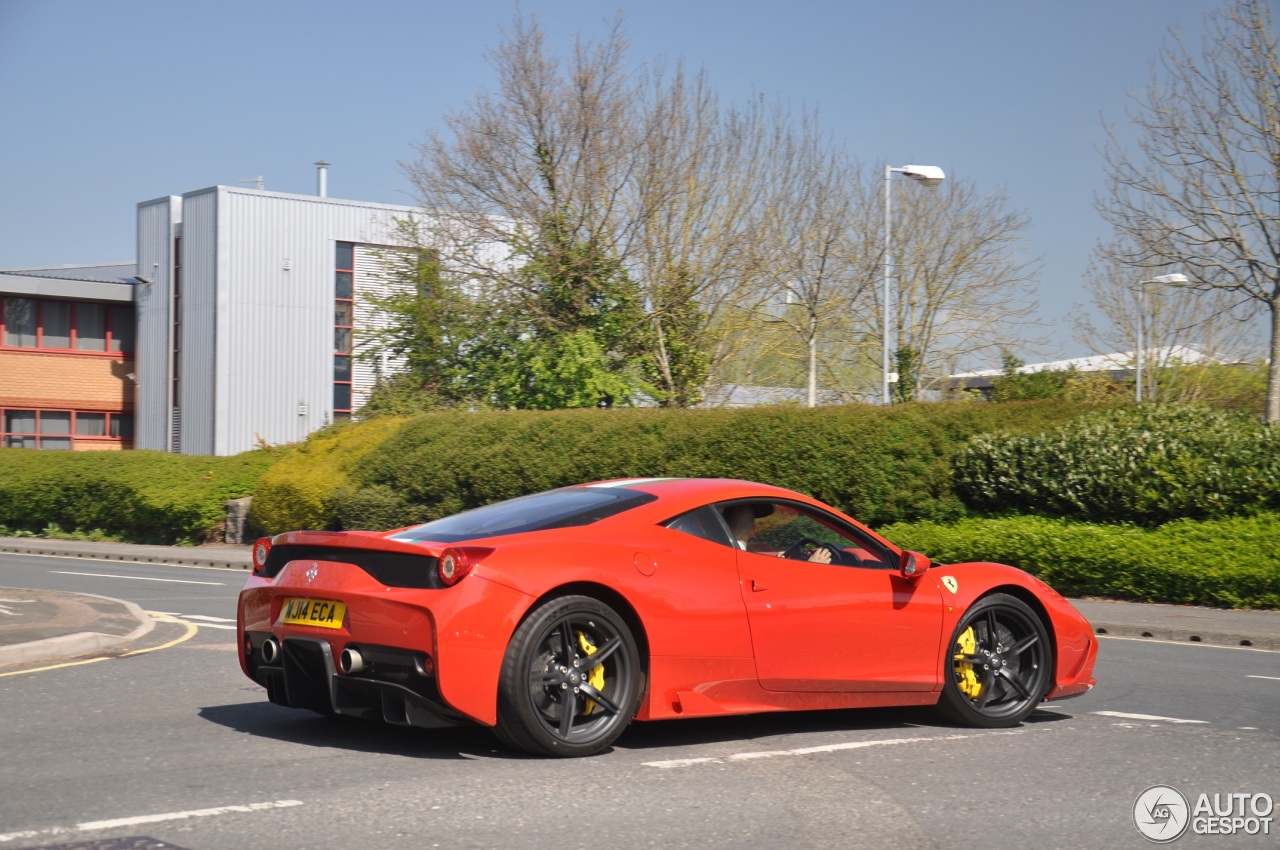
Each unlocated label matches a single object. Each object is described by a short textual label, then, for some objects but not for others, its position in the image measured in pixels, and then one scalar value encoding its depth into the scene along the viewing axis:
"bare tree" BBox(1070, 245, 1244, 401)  41.56
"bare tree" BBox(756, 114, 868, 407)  32.31
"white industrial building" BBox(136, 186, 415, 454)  48.06
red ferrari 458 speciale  5.82
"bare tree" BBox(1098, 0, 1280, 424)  22.39
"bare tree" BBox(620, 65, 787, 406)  29.58
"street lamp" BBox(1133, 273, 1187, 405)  28.00
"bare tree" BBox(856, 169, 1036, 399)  39.41
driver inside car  6.83
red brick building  47.34
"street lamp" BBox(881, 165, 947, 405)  23.23
